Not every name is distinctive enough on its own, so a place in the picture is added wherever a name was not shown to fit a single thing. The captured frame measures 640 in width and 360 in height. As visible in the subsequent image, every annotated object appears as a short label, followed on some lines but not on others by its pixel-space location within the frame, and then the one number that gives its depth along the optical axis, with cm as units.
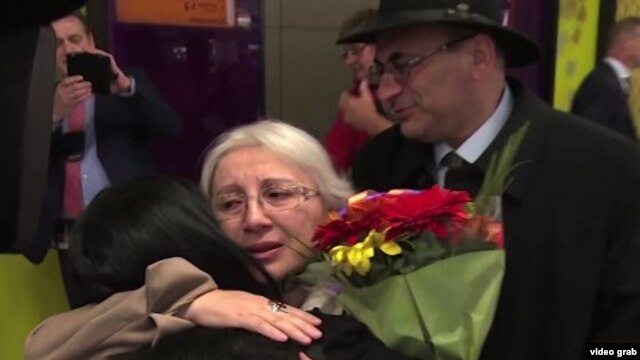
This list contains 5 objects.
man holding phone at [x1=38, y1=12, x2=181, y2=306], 308
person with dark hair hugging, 132
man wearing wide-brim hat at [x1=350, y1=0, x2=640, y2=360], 173
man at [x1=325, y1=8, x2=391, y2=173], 292
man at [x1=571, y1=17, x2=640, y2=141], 432
